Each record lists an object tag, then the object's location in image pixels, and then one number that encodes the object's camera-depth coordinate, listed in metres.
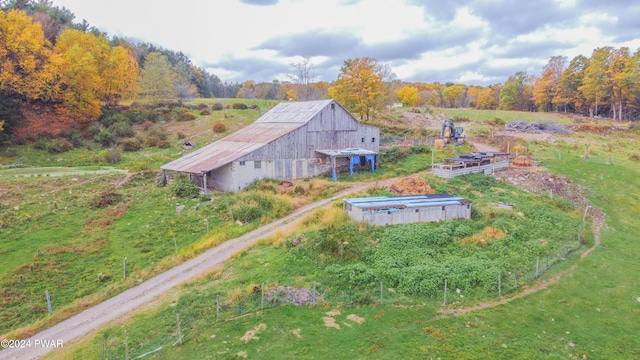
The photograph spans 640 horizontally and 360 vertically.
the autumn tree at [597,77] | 71.75
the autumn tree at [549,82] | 84.69
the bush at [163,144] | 48.78
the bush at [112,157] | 42.88
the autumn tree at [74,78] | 51.28
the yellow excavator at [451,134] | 48.22
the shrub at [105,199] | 29.48
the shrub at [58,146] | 45.12
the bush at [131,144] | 48.09
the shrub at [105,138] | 49.44
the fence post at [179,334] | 14.08
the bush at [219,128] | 55.25
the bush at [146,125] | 55.81
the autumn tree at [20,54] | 46.84
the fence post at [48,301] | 17.45
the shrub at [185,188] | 31.30
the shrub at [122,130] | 51.69
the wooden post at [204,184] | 31.66
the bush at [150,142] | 49.41
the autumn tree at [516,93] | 96.06
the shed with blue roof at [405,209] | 23.84
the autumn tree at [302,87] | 75.94
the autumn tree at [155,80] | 68.31
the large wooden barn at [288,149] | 33.88
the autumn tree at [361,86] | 59.47
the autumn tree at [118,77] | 60.56
